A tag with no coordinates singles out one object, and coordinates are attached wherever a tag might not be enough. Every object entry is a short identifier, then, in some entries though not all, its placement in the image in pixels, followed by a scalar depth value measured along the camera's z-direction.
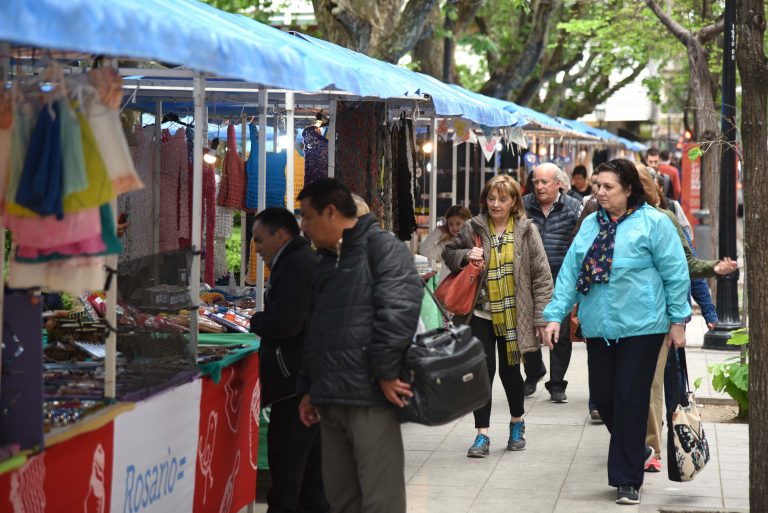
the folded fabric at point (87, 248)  6.67
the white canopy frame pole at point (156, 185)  14.86
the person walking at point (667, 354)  12.14
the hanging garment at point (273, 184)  15.53
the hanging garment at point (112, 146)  6.94
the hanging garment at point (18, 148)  6.52
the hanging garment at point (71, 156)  6.61
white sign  8.21
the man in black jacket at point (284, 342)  9.57
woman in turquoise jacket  11.02
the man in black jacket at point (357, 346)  7.92
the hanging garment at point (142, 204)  14.67
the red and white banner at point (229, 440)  9.83
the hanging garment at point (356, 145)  14.93
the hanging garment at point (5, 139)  6.53
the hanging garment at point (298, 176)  16.59
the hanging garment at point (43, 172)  6.47
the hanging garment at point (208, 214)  15.44
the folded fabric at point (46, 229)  6.57
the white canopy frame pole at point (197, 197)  9.72
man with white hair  16.11
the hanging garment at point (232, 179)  15.21
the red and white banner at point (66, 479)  6.74
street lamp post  21.40
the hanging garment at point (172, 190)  14.93
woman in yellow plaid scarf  13.23
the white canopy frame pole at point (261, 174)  11.59
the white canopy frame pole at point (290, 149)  12.36
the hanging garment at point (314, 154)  15.58
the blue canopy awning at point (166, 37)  5.42
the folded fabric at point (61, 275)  6.66
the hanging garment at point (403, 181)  16.33
